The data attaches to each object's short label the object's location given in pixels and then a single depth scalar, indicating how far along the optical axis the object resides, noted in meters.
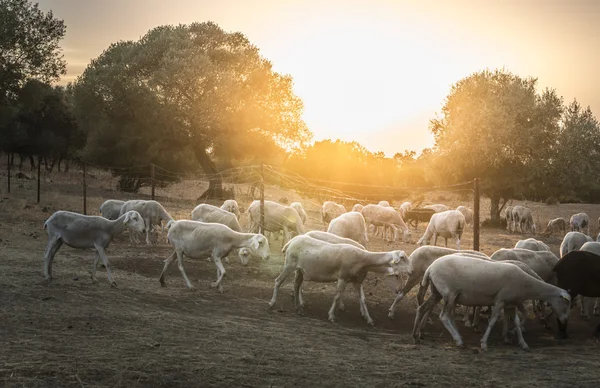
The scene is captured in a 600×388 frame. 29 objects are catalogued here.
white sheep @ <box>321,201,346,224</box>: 32.00
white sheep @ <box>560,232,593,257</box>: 17.83
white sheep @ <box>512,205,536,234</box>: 36.59
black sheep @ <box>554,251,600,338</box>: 12.83
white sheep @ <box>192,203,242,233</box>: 19.59
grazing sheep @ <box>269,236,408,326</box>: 12.94
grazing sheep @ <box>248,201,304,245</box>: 22.31
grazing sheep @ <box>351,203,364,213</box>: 31.73
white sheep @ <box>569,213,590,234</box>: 32.81
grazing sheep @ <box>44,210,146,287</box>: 13.90
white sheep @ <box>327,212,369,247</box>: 20.24
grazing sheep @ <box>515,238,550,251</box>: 16.59
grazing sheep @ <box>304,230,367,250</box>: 15.05
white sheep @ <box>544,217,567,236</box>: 36.28
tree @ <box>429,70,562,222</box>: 40.66
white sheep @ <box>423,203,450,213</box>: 36.86
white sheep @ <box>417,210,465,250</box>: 25.27
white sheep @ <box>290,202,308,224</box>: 26.91
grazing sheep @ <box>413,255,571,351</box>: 11.05
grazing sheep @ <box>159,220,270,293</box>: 14.88
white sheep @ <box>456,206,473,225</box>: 35.02
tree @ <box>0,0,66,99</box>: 33.56
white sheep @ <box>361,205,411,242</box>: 29.34
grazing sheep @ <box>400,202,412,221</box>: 38.62
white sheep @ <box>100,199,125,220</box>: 22.84
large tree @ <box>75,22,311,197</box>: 39.94
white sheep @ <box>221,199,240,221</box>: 24.50
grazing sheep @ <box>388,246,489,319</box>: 13.52
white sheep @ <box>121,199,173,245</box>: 23.02
